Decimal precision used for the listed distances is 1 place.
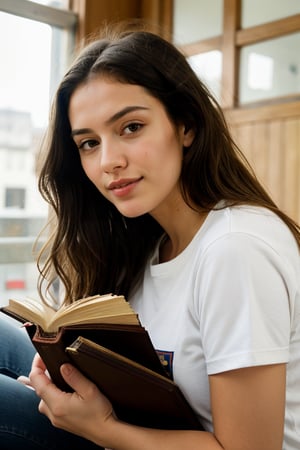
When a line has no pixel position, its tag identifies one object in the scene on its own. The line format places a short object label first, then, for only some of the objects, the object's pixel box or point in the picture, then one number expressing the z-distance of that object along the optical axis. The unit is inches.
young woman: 31.1
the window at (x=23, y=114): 92.1
